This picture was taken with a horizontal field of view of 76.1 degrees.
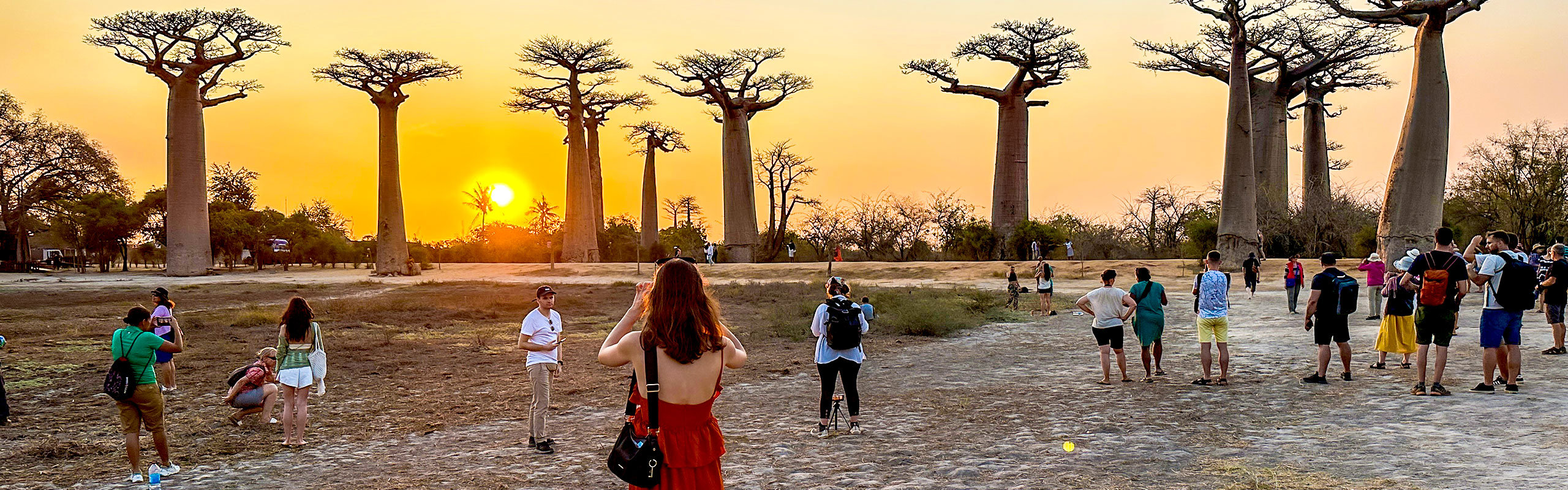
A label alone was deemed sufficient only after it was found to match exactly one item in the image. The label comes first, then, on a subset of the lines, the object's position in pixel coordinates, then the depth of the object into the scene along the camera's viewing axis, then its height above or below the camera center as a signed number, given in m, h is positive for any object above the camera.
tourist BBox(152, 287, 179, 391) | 9.81 -0.60
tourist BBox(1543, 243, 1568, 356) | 11.71 -0.56
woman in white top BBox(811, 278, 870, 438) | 8.20 -0.76
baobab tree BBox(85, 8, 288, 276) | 48.06 +7.81
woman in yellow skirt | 10.68 -0.81
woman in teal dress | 11.04 -0.66
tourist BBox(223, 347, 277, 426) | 9.16 -1.18
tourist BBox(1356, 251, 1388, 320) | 17.09 -0.59
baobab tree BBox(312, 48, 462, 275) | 50.81 +7.65
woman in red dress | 3.79 -0.40
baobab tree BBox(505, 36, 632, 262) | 63.25 +7.84
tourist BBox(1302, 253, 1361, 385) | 10.24 -0.55
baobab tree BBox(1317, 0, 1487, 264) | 27.56 +3.05
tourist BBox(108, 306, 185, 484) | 6.92 -0.87
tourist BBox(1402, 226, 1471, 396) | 9.30 -0.44
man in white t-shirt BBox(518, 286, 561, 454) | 8.07 -0.76
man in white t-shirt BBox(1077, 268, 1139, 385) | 10.73 -0.64
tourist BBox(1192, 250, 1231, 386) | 10.57 -0.64
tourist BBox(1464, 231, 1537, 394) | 9.32 -0.64
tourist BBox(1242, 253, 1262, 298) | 25.34 -0.62
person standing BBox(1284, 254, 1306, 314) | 19.86 -0.62
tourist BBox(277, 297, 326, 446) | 8.34 -0.82
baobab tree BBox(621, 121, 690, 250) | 74.12 +5.79
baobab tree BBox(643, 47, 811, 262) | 59.84 +7.29
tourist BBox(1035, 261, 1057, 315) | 21.91 -0.74
